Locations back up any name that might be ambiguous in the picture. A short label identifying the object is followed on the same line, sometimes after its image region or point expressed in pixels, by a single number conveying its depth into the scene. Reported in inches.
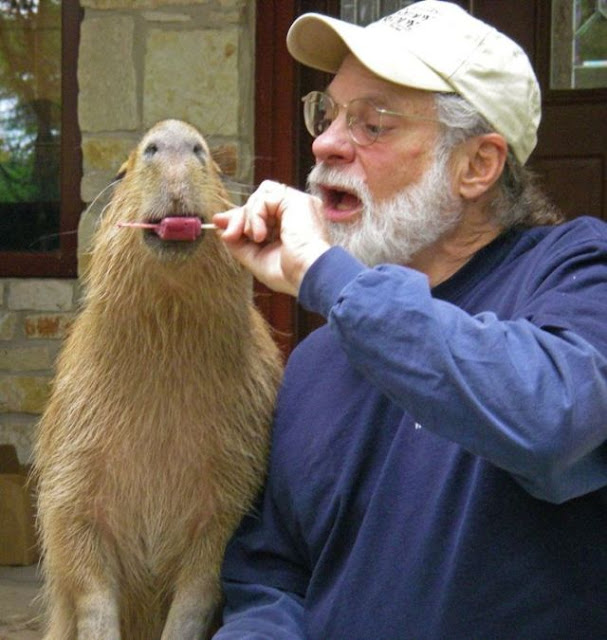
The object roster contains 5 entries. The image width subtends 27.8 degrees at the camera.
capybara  92.0
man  67.5
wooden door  197.5
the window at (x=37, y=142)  213.9
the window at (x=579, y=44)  199.5
